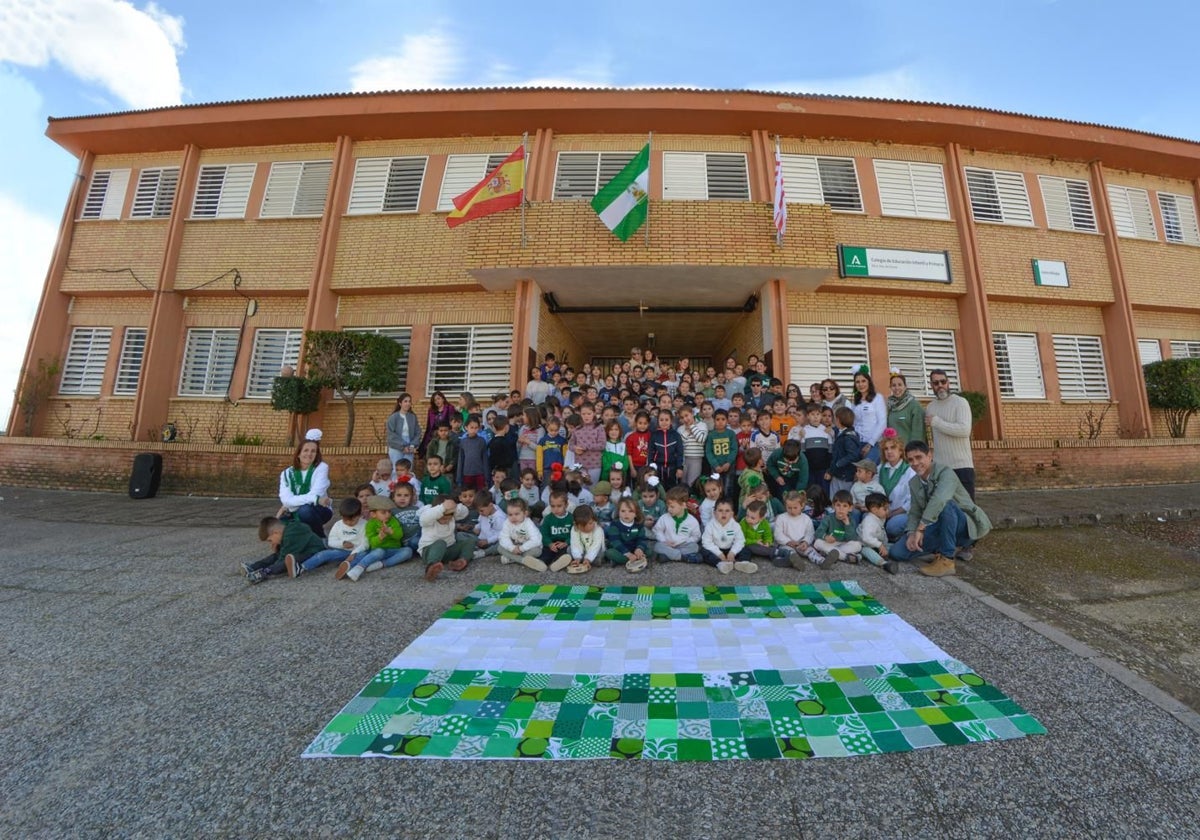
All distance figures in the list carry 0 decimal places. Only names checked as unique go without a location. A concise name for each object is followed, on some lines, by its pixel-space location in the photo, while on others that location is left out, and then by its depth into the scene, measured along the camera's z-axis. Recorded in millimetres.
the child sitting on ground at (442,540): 4848
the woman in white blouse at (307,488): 5551
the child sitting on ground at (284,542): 4793
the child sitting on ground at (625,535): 5031
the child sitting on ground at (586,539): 4949
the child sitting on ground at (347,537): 5062
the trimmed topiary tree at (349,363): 9719
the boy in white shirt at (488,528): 5336
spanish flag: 9391
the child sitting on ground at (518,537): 5059
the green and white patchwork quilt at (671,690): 2197
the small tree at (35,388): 11211
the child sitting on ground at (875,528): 4938
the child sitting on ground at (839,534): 4902
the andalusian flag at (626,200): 9070
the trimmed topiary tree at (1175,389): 10641
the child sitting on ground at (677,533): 5116
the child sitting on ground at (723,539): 4973
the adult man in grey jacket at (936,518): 4602
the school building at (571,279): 11102
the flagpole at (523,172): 9438
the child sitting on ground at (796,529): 5090
